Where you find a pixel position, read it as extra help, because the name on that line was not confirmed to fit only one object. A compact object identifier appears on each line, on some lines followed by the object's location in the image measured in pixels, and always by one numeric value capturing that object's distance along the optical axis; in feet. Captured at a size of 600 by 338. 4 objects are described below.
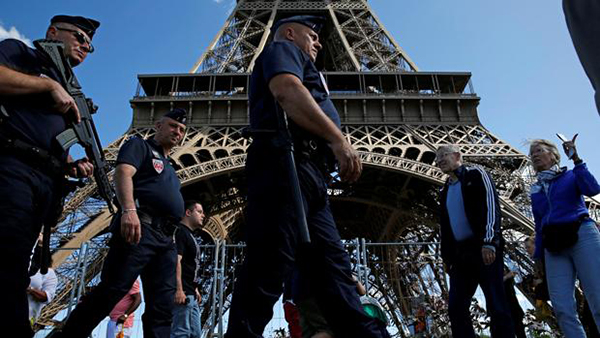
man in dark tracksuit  11.44
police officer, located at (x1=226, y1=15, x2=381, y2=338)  5.97
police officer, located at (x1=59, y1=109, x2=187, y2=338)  9.36
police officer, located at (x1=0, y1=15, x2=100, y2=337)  6.24
